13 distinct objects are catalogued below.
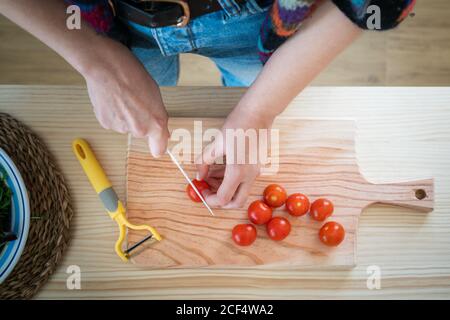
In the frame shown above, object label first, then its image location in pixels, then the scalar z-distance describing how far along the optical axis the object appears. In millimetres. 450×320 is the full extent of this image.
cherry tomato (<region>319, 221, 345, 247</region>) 818
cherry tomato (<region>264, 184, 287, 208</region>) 827
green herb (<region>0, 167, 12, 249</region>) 729
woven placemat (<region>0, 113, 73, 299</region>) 761
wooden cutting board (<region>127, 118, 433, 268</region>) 836
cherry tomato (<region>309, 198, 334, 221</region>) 828
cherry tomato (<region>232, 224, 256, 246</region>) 811
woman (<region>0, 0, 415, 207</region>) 614
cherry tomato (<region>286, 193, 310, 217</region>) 822
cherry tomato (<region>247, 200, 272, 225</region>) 820
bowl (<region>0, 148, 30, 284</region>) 707
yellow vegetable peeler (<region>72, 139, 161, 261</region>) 820
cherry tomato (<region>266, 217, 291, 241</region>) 815
